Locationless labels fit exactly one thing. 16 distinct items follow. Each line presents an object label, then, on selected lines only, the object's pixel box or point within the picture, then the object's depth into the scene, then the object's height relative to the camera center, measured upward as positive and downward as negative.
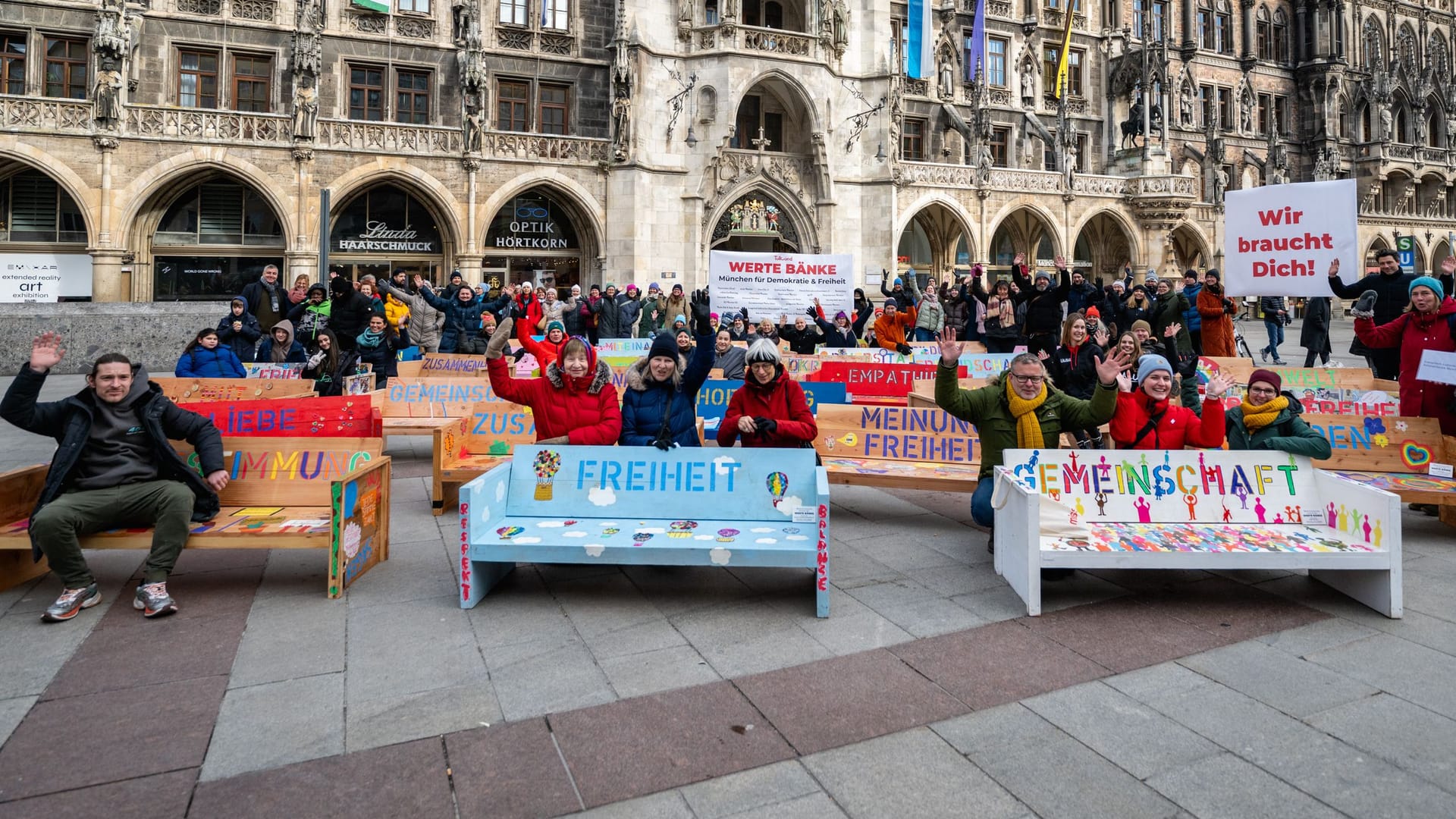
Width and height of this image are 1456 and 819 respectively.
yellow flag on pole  32.59 +13.66
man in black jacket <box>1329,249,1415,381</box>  8.86 +1.35
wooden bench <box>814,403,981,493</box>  7.20 -0.21
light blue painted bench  4.90 -0.50
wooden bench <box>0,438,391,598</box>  4.77 -0.55
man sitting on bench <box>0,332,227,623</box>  4.57 -0.33
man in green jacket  5.54 +0.03
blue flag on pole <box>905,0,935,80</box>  28.50 +12.74
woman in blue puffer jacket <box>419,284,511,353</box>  13.80 +1.62
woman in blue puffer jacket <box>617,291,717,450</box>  5.71 +0.14
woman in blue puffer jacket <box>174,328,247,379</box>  9.59 +0.65
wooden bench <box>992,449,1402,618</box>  4.48 -0.60
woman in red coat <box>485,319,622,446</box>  5.80 +0.14
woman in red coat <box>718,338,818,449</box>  5.53 +0.05
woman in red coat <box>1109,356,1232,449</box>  5.57 +0.00
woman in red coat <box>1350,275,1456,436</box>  6.85 +0.63
